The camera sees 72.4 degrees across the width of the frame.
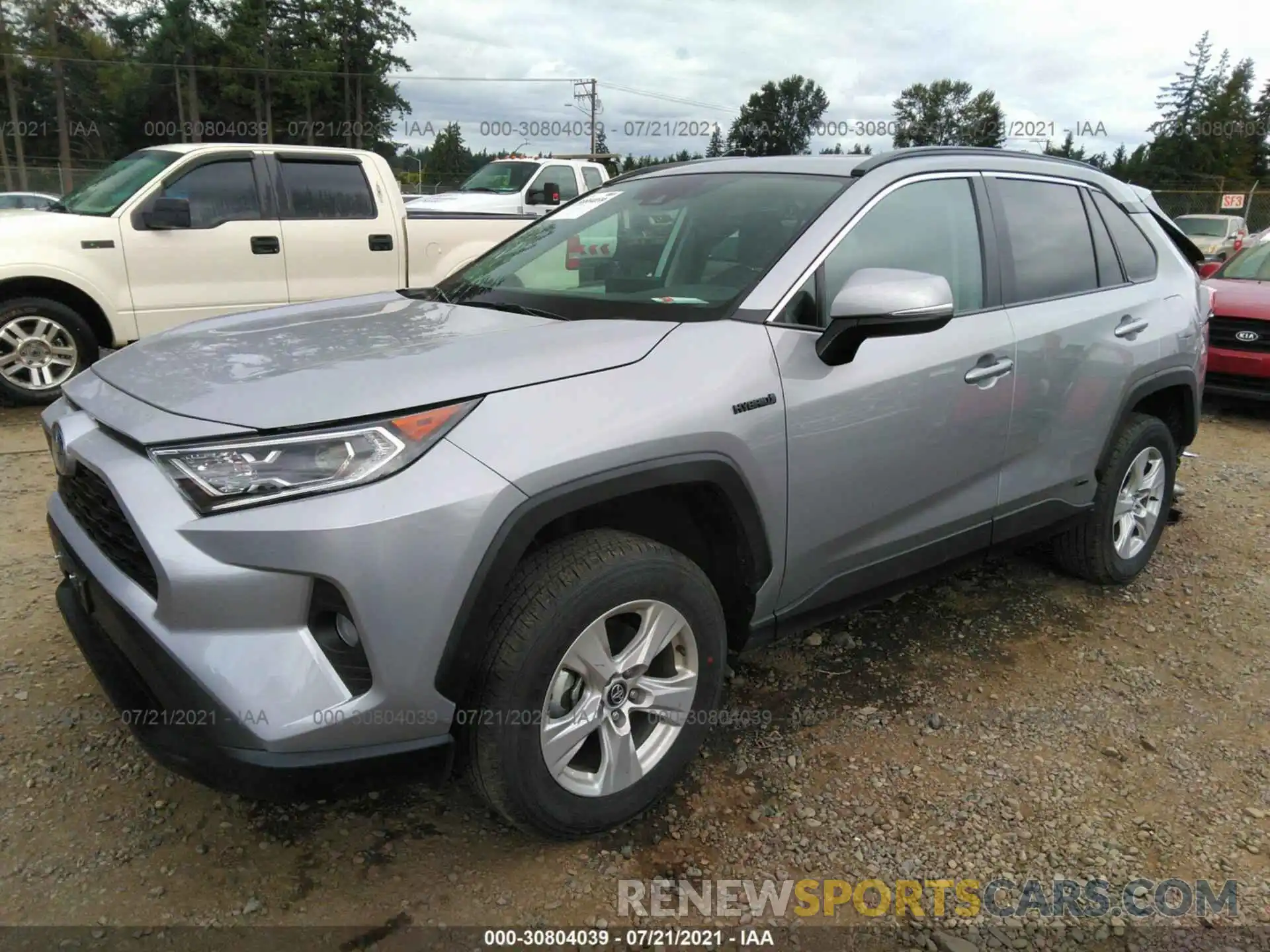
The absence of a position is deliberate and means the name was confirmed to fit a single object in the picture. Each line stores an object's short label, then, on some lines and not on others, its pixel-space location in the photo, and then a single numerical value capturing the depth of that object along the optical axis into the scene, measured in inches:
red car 280.5
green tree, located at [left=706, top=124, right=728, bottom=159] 1774.1
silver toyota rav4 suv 69.6
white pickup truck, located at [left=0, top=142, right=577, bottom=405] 237.5
